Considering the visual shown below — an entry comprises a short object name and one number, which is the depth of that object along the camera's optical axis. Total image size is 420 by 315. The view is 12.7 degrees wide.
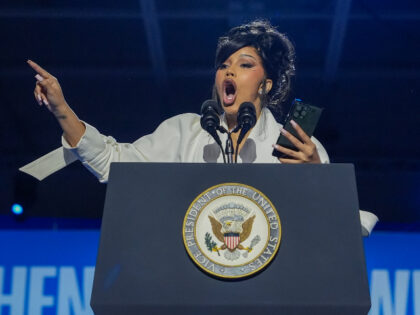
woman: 6.40
